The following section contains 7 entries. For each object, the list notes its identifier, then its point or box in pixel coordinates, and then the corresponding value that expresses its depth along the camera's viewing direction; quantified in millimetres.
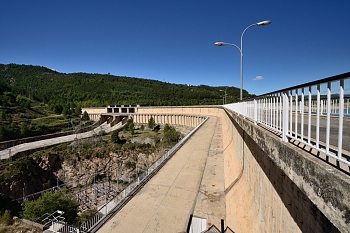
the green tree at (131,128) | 54594
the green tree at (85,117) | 77069
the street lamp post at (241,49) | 13486
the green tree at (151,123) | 57375
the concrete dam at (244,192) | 2175
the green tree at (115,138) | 46372
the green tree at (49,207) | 17109
